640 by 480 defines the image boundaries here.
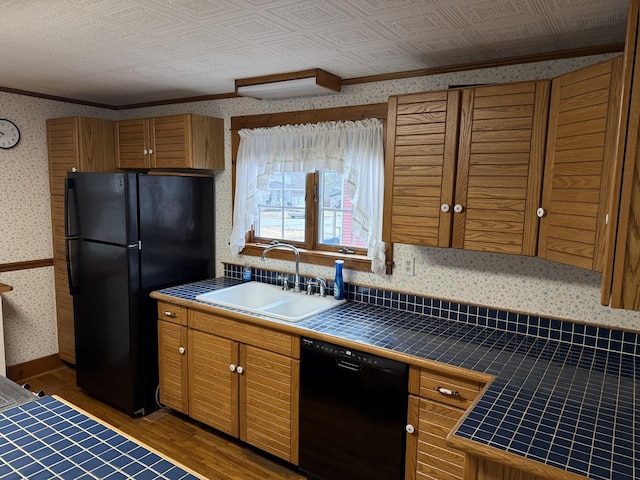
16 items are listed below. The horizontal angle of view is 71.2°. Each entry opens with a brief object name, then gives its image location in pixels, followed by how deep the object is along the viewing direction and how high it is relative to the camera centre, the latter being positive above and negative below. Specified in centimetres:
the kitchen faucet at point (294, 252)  302 -40
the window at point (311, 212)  300 -12
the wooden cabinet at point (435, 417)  190 -97
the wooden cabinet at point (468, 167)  194 +15
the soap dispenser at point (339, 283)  282 -56
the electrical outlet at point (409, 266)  266 -41
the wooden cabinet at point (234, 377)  248 -112
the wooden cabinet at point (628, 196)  117 +2
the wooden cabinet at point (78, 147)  346 +34
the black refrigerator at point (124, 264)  298 -52
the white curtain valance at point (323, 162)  272 +22
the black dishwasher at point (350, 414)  208 -107
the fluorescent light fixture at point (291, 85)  261 +66
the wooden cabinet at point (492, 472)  133 -82
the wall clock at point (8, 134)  339 +41
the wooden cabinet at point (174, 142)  325 +37
